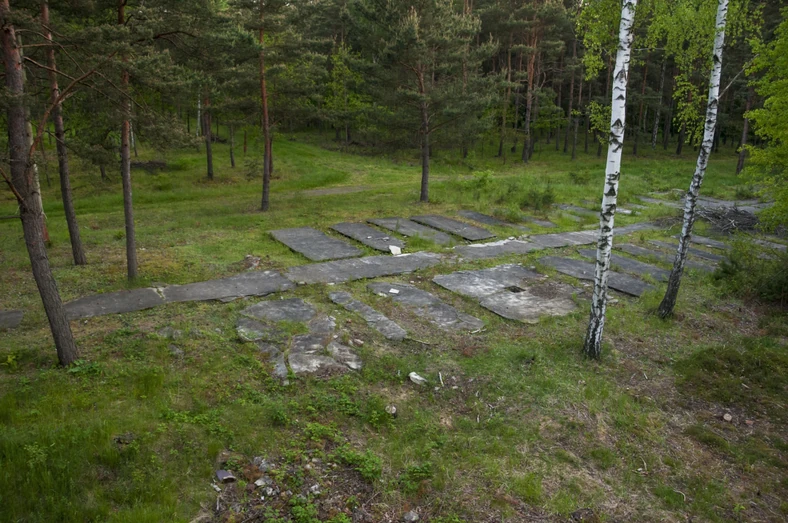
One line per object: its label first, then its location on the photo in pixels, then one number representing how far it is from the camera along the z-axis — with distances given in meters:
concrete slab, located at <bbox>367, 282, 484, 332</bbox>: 8.30
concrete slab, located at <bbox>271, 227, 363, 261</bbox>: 11.95
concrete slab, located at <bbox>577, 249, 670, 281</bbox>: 11.34
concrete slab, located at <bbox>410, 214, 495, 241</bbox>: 14.10
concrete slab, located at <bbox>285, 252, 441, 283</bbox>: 10.30
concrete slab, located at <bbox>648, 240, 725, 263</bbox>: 12.96
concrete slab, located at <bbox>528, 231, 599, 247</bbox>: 13.71
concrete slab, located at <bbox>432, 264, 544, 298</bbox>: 9.91
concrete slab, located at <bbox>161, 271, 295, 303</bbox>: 9.07
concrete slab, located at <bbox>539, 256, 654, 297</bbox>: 10.33
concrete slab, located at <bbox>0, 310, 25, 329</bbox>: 7.70
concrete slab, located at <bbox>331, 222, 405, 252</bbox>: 12.96
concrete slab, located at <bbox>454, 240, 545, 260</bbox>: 12.31
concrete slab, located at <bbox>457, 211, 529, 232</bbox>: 15.54
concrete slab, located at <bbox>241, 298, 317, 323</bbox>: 8.22
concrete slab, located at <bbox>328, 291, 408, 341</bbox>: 7.79
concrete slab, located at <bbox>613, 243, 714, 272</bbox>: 12.05
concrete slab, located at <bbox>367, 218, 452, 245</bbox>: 13.74
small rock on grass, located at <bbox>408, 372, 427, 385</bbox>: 6.43
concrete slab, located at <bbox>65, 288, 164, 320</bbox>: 8.24
